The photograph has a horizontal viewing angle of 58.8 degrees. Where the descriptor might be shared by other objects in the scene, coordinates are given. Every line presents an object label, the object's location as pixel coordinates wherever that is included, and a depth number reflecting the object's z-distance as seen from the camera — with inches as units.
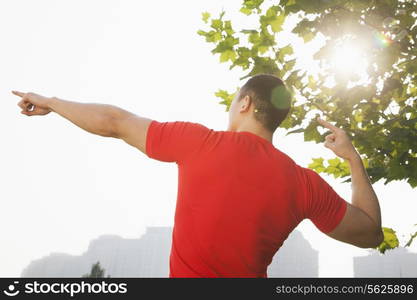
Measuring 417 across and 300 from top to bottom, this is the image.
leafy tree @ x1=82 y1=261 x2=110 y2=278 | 2655.0
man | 66.1
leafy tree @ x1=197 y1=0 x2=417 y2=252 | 137.0
